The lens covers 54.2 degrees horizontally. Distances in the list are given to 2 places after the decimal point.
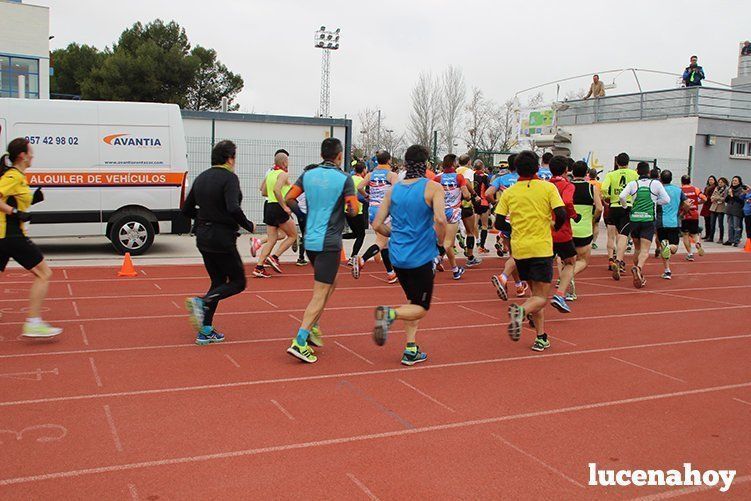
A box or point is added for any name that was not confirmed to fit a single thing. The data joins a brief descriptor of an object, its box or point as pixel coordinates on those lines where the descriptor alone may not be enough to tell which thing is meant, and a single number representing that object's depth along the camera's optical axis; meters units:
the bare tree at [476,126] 50.31
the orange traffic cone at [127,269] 11.51
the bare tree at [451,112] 48.00
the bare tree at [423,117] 48.34
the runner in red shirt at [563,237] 8.94
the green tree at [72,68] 47.59
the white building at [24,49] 29.42
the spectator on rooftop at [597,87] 30.59
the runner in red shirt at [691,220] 16.97
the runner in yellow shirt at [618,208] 12.36
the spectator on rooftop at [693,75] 26.39
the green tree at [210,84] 47.41
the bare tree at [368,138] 59.31
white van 12.90
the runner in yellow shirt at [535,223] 7.29
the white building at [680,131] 25.72
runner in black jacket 6.97
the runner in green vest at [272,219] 11.34
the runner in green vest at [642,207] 11.66
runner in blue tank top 6.39
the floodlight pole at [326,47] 51.28
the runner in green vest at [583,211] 10.28
